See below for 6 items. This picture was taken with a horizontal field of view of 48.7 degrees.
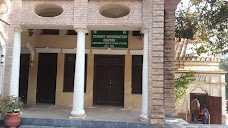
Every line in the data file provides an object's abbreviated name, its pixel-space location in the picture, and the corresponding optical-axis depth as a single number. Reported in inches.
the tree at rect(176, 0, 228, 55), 495.8
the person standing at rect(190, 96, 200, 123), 564.7
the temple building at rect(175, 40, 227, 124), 590.9
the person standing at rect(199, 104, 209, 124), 546.6
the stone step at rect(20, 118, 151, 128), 327.1
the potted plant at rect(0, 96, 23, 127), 317.4
